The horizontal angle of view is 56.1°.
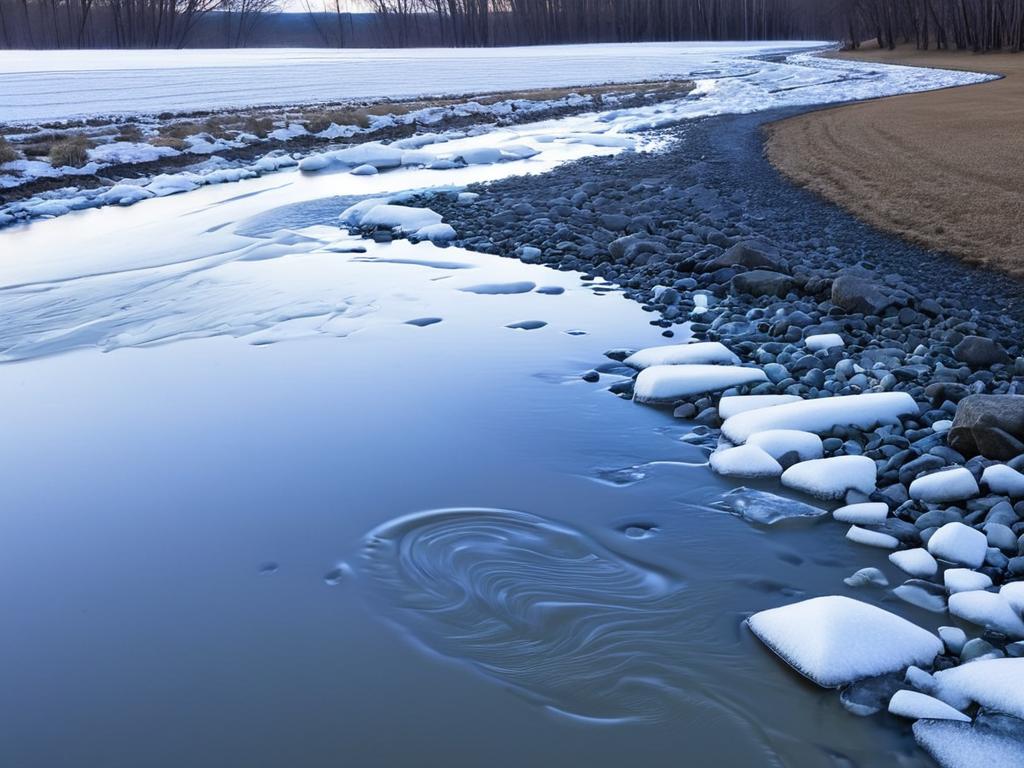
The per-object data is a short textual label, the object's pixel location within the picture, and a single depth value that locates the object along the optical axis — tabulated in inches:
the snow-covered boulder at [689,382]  202.4
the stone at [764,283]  265.6
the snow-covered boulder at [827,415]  177.5
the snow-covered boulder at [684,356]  218.1
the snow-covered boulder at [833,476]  157.4
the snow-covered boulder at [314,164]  594.1
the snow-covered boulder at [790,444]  169.6
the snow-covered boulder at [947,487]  149.5
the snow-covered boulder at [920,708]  104.9
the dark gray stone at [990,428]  158.5
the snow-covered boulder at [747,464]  167.2
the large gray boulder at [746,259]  283.0
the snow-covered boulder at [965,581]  128.7
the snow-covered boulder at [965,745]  98.8
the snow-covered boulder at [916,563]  134.4
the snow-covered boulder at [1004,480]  147.8
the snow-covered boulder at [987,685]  104.7
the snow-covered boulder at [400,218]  394.4
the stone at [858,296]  240.1
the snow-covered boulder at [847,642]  113.6
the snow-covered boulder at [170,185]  518.9
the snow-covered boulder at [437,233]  373.4
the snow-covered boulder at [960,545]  134.6
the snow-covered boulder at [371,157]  615.0
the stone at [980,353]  202.2
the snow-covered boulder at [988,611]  120.9
